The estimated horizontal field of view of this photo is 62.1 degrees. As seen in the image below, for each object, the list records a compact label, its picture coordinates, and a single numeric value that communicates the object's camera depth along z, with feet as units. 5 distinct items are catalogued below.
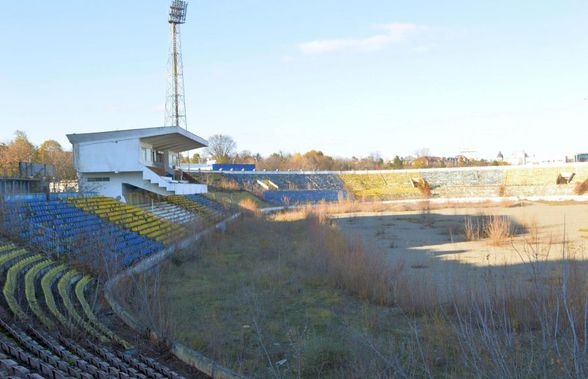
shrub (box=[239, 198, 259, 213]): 148.23
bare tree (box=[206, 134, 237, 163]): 370.32
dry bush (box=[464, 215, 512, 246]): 69.82
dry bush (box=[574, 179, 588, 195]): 210.38
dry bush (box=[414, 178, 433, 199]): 237.04
